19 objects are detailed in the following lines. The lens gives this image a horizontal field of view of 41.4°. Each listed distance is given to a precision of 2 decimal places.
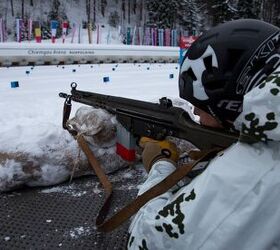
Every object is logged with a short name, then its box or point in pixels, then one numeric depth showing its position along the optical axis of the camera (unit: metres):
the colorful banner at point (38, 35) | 15.14
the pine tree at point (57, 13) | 35.25
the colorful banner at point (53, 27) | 14.22
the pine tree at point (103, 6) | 40.06
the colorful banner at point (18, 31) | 15.78
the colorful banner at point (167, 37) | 20.82
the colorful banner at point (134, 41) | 24.90
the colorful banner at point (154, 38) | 21.03
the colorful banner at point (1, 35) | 16.44
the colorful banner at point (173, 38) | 20.86
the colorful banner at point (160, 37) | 20.75
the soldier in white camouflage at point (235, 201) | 0.82
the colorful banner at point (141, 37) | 24.18
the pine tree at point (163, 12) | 32.28
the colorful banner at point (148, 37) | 21.11
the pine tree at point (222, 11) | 29.75
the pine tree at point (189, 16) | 34.84
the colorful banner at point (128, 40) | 23.71
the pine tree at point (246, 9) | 29.80
